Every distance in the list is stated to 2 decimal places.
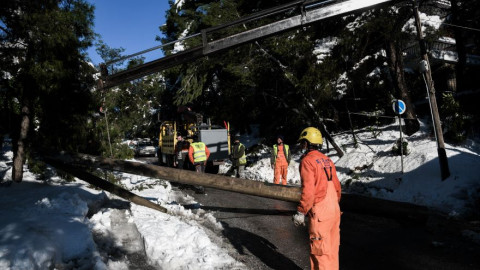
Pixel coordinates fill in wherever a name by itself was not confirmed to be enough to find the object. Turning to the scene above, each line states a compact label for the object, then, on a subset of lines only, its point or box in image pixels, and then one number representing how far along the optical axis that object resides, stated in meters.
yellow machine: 13.75
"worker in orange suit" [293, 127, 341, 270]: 3.38
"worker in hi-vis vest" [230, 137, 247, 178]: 12.27
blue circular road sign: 10.20
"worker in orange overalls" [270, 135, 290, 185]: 10.16
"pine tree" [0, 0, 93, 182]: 6.97
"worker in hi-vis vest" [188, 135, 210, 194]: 9.78
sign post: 10.20
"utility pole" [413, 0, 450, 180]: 8.55
